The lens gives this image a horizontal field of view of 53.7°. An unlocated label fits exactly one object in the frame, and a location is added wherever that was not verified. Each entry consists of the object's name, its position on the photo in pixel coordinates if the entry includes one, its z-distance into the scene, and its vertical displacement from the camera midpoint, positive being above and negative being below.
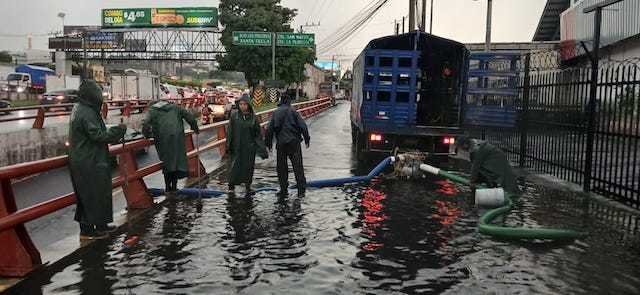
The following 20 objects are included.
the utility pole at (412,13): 32.31 +3.79
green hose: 6.96 -1.59
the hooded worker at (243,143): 10.09 -0.93
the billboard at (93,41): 84.88 +5.75
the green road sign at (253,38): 41.75 +3.15
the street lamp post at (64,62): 52.28 +2.39
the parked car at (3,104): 33.89 -1.15
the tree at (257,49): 53.56 +3.10
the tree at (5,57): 99.29 +4.01
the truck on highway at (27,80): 49.84 +0.30
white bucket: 8.76 -1.51
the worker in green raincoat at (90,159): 6.31 -0.75
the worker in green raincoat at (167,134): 9.16 -0.72
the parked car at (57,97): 38.17 -0.85
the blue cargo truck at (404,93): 14.73 -0.12
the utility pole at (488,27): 34.66 +3.32
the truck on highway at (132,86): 45.19 -0.14
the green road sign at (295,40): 42.41 +3.12
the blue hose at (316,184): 9.82 -1.65
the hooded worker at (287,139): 10.09 -0.85
